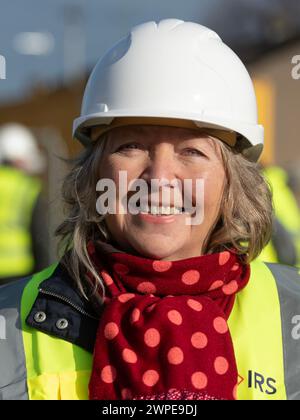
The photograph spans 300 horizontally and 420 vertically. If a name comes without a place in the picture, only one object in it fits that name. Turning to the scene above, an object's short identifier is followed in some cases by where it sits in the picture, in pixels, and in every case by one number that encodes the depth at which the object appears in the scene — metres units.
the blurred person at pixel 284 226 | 5.32
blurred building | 17.00
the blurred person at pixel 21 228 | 7.06
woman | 2.68
